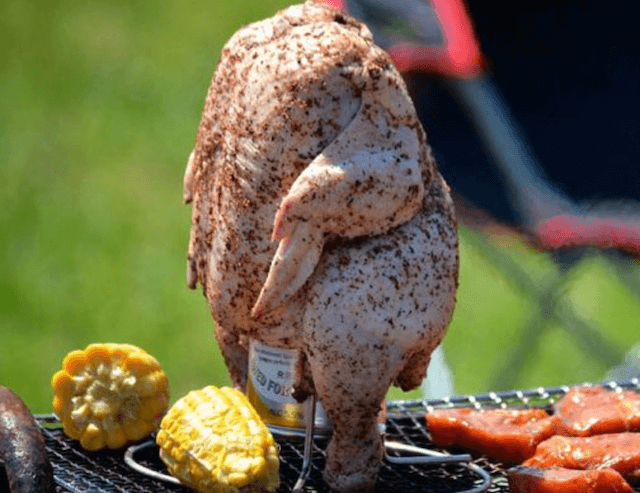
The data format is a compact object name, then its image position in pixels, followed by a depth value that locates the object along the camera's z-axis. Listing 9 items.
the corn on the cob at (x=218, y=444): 5.51
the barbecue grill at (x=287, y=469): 5.87
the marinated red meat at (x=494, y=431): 6.34
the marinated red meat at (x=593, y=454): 6.07
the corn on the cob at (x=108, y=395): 6.23
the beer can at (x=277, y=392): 6.07
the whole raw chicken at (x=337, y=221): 5.49
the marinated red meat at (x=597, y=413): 6.48
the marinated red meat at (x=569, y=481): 5.75
